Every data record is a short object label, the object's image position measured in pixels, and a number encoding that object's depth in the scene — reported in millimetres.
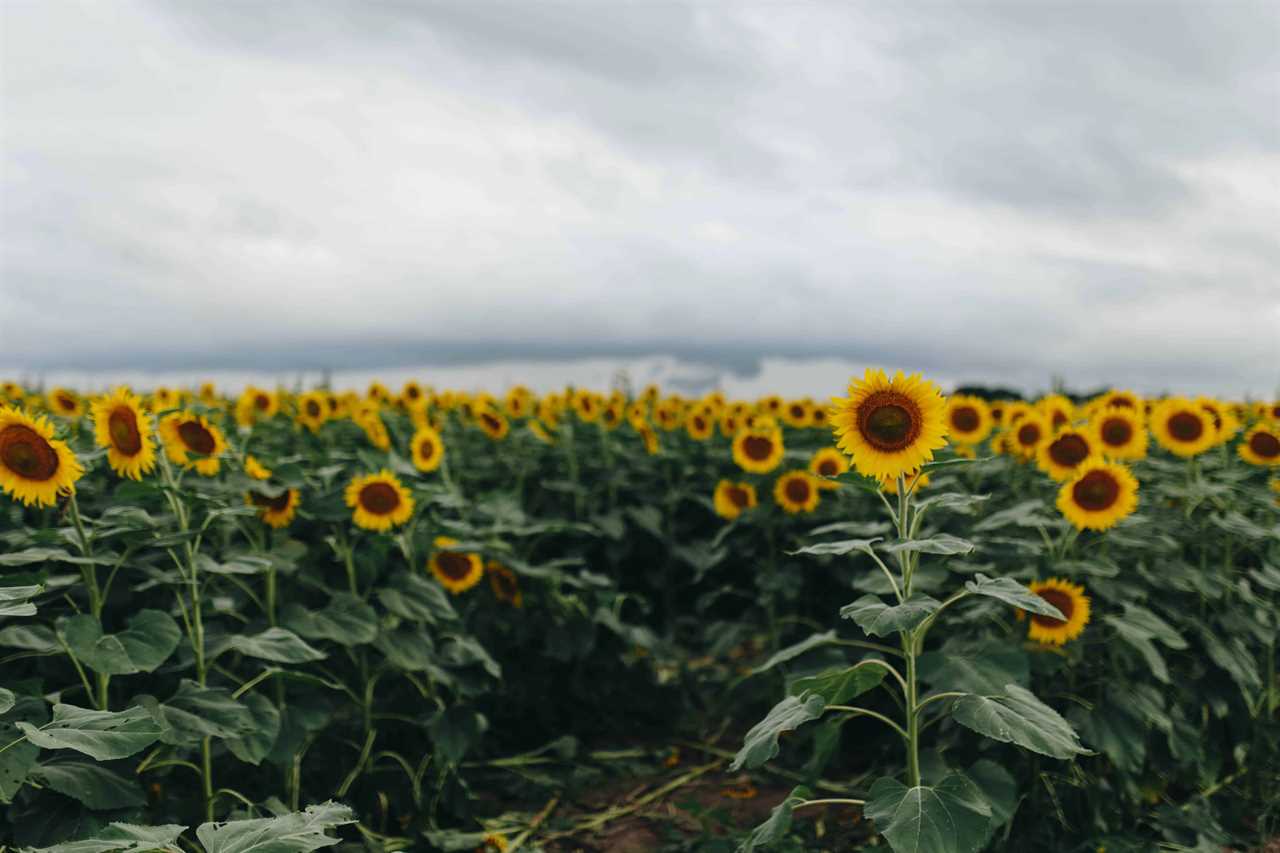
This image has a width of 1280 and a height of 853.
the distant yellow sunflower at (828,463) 5062
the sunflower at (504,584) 4762
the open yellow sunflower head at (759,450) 5332
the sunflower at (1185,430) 4422
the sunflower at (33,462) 3023
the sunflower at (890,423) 2764
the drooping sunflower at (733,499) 5297
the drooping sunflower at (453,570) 4426
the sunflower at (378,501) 3889
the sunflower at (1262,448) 4652
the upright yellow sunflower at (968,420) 4973
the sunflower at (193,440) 3613
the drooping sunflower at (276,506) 3816
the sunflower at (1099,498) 3660
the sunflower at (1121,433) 4258
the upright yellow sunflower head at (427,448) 4949
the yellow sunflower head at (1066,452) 4012
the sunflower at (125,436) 3325
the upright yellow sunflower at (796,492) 5098
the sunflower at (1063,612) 3482
